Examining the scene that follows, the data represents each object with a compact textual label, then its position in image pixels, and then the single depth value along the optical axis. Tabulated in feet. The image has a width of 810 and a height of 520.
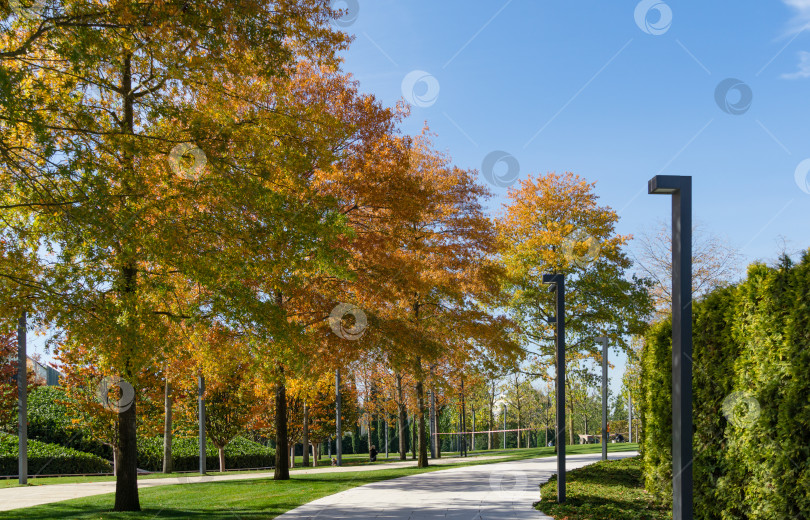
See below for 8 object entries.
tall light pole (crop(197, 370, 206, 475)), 70.03
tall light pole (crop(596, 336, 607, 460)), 73.03
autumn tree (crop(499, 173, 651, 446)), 85.92
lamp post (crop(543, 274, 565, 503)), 38.34
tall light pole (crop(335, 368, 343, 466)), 84.84
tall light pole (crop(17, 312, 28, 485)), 61.36
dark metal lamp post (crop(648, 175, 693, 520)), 19.47
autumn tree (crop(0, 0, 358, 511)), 30.12
